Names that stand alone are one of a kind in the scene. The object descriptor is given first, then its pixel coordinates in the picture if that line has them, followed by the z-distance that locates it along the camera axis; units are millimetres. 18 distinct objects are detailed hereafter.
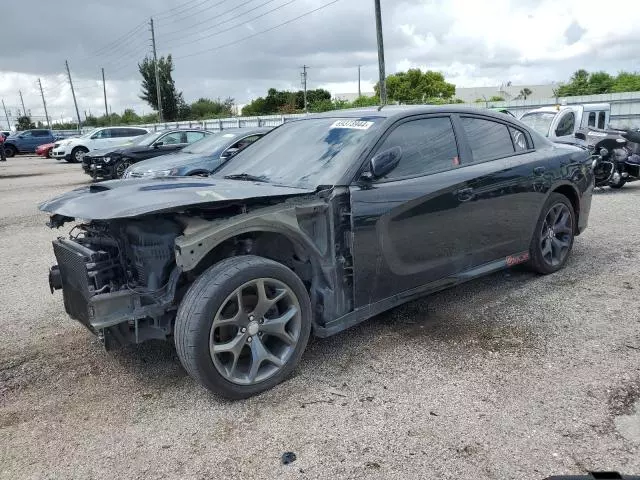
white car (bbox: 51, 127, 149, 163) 24578
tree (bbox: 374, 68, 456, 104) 69562
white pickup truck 11523
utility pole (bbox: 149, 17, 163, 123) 51150
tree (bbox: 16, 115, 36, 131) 85938
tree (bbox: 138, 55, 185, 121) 59000
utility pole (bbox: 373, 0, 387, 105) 21531
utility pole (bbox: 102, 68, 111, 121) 73438
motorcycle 10477
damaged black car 2982
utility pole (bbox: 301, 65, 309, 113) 62050
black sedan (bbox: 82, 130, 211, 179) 14867
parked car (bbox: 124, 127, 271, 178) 10070
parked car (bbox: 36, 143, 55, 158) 30094
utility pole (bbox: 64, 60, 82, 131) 64625
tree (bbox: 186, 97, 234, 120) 64312
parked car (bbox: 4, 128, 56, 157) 33625
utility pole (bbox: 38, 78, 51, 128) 90250
